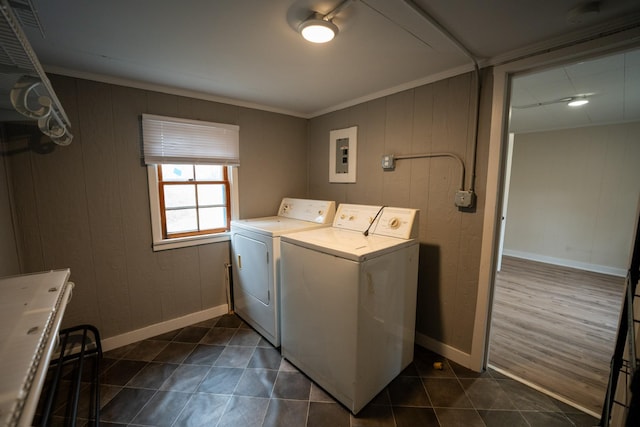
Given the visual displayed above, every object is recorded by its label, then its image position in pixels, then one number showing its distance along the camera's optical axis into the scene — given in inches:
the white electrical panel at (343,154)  106.8
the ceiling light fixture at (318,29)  50.0
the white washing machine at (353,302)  61.0
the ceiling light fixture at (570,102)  106.8
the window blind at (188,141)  88.1
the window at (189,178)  90.4
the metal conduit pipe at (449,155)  76.4
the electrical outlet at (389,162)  91.9
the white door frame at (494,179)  60.9
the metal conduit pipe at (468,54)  48.7
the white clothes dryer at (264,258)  85.5
